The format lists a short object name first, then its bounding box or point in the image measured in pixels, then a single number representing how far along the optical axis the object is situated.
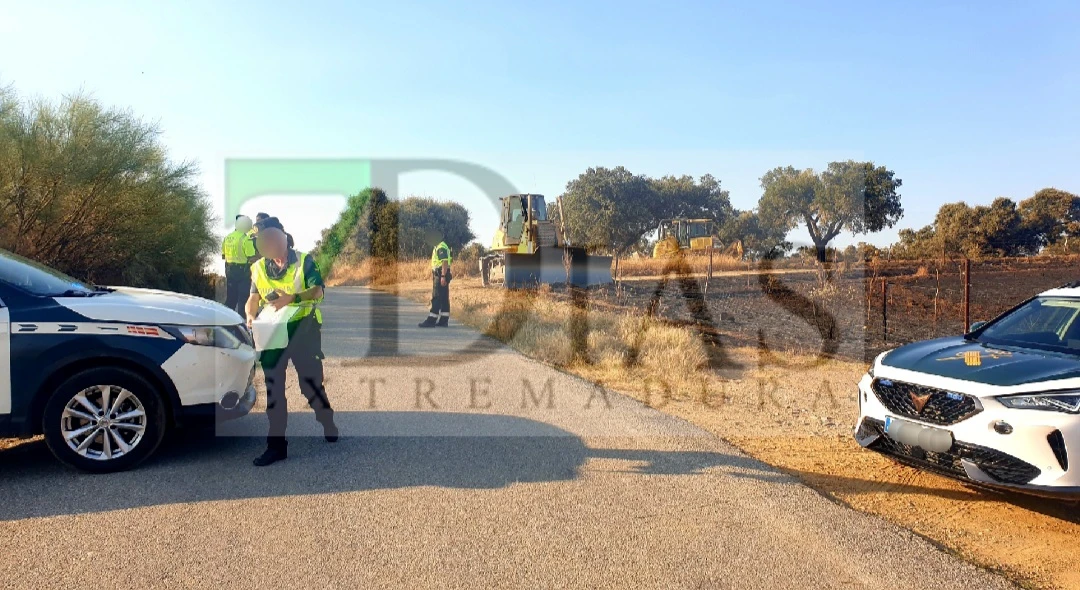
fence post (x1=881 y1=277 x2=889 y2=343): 14.01
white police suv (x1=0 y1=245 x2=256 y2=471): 5.38
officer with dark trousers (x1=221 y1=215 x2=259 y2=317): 12.83
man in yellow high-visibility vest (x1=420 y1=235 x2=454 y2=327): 15.88
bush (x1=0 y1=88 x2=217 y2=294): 13.95
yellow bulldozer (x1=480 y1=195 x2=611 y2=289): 25.55
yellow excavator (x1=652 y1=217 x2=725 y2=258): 35.75
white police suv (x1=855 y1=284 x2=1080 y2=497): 4.60
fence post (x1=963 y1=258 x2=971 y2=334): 11.12
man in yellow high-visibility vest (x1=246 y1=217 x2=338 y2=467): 5.91
